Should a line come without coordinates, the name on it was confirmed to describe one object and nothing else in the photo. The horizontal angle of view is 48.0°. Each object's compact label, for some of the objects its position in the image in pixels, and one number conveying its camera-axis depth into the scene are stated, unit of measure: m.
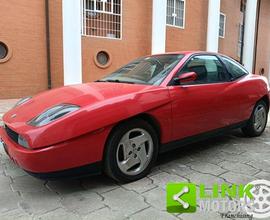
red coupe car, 2.70
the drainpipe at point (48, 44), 9.07
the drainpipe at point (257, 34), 18.47
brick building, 8.70
